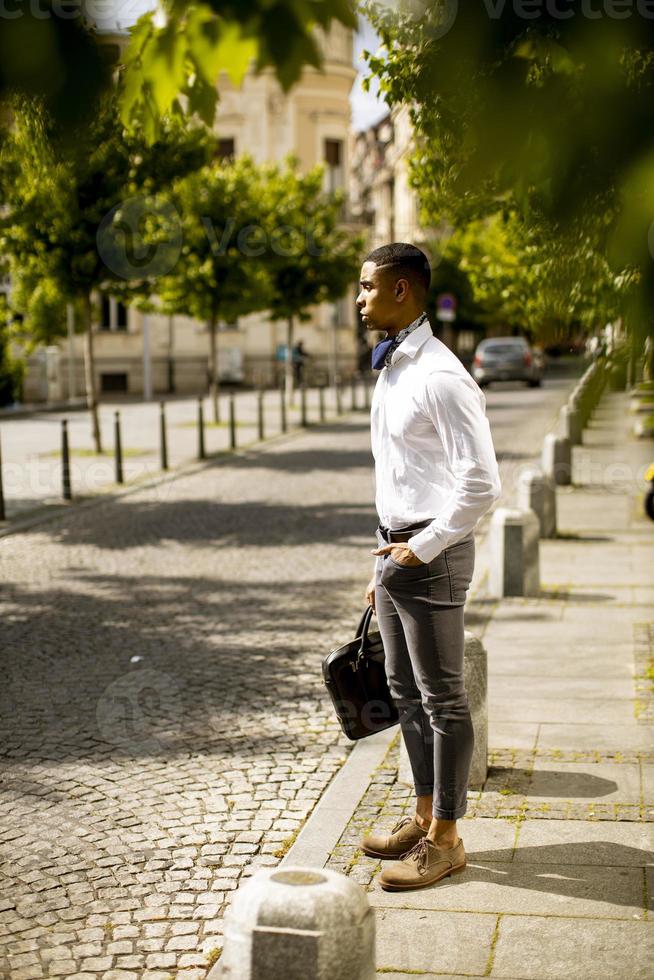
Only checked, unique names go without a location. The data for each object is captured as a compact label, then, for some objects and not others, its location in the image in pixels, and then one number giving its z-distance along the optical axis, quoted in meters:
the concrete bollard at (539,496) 12.20
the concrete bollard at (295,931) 2.89
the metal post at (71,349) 40.09
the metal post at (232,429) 23.08
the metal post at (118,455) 17.58
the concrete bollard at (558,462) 16.53
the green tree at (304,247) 33.62
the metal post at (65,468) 15.71
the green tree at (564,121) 2.05
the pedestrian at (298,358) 46.75
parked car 40.34
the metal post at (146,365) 42.63
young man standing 4.05
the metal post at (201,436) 20.73
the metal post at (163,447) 18.89
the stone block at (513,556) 9.55
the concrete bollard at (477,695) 5.29
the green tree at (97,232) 19.25
